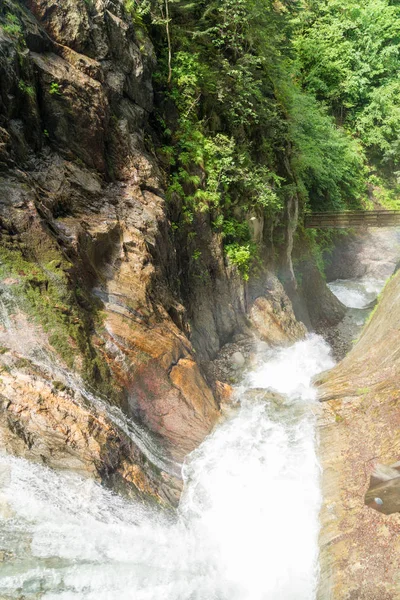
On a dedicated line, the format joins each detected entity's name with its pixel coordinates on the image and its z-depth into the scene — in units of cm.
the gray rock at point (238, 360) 1315
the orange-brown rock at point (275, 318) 1488
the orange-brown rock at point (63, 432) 618
